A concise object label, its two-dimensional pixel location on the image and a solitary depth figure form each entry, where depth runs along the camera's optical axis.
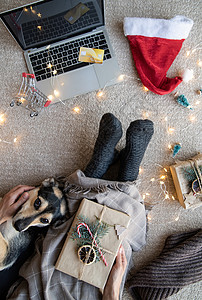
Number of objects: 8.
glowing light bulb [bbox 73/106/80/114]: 1.19
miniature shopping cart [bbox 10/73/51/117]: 1.11
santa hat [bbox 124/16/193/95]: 1.15
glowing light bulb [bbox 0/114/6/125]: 1.20
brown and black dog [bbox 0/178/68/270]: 0.89
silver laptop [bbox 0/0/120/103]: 1.09
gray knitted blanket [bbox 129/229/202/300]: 1.06
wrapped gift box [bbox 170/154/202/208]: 1.07
